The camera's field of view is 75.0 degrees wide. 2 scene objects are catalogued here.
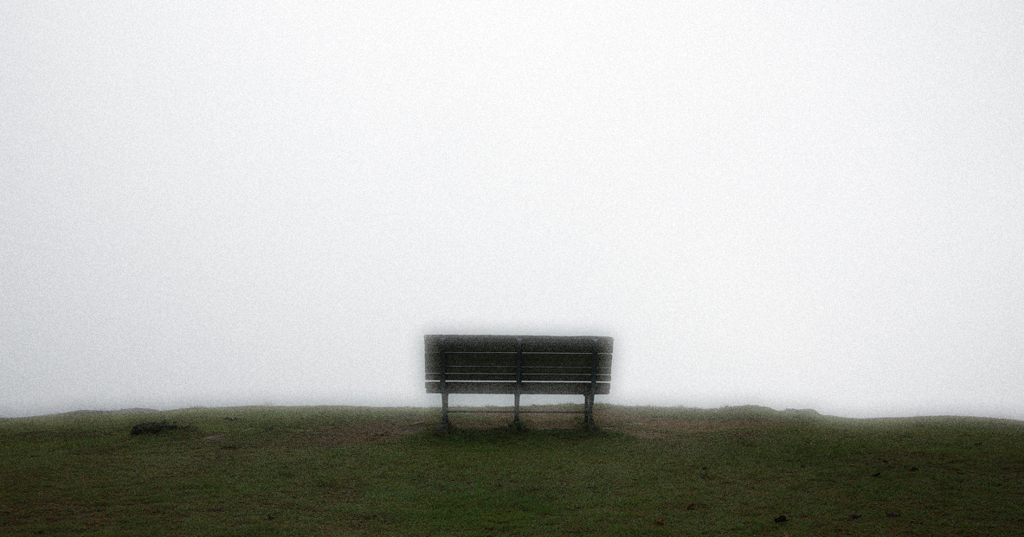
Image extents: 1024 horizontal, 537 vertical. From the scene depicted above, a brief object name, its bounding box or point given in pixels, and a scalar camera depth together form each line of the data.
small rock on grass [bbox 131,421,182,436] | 9.63
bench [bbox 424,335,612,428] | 9.90
